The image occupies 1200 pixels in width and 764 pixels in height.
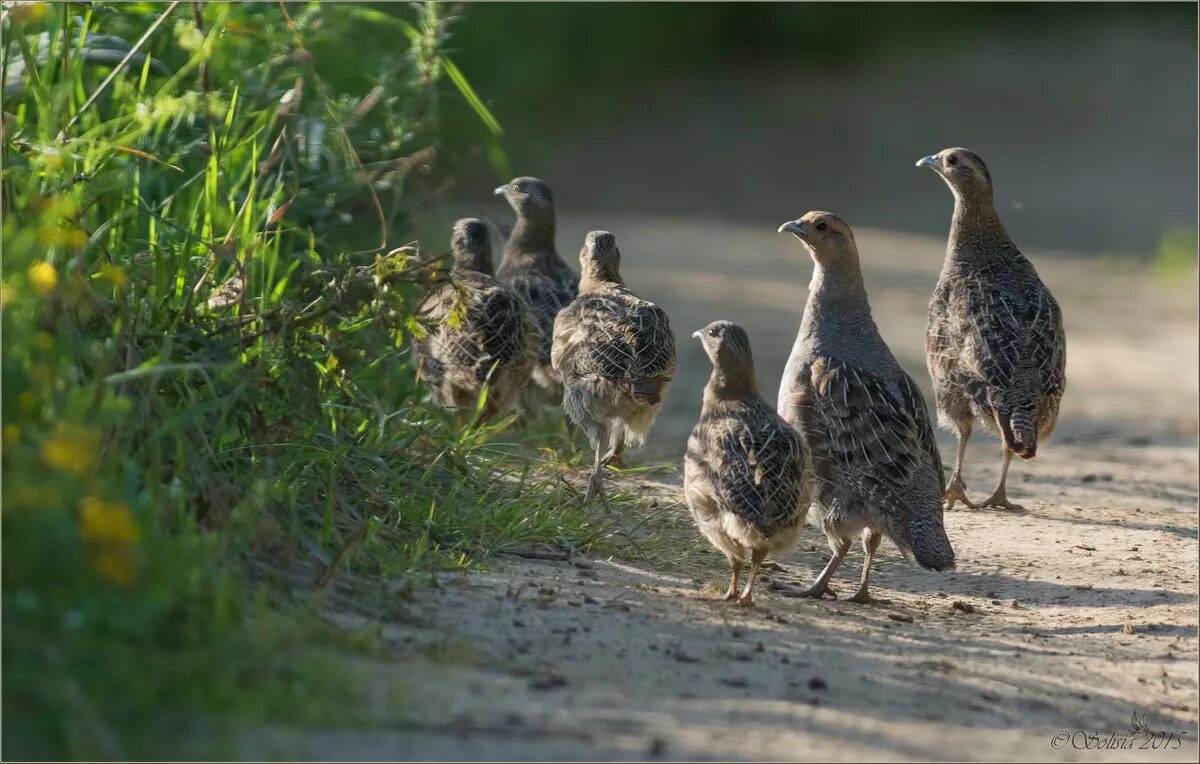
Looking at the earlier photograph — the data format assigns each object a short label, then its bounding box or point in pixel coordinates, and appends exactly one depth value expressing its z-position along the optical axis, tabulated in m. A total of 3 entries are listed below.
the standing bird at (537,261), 15.37
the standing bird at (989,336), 13.70
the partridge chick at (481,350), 13.32
